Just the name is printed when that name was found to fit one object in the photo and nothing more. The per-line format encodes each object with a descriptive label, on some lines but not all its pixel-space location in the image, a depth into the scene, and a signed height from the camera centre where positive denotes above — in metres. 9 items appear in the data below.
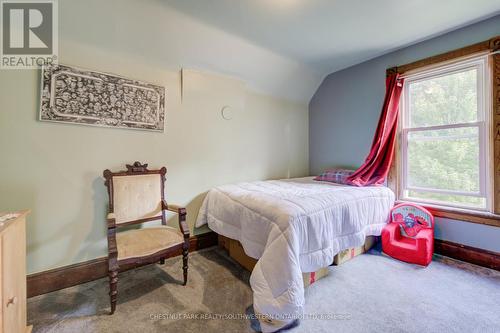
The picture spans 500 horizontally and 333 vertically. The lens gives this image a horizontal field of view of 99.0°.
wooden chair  1.58 -0.47
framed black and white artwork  1.77 +0.64
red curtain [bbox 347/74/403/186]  2.68 +0.32
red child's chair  2.18 -0.76
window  2.20 +0.34
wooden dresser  1.03 -0.57
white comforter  1.38 -0.51
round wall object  2.84 +0.74
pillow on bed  2.87 -0.13
